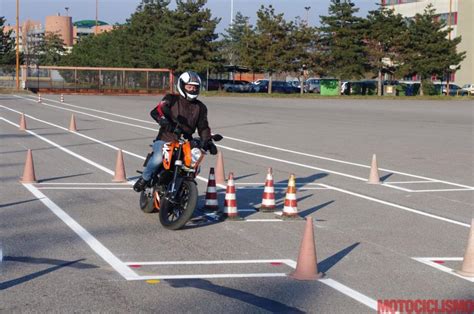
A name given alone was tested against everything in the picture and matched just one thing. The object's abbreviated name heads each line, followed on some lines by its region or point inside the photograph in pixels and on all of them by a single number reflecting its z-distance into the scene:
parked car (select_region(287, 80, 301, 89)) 91.22
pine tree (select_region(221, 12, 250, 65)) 139.62
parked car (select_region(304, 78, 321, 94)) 90.31
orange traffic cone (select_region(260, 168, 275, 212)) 11.48
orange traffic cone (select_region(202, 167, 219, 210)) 11.17
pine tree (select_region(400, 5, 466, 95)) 78.31
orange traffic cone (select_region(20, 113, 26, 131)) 27.73
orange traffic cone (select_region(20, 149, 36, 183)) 14.05
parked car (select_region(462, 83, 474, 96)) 81.14
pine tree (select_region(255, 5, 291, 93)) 79.56
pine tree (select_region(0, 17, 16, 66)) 99.14
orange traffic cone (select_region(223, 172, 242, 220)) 10.81
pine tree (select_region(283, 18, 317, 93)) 79.50
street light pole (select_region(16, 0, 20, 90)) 73.33
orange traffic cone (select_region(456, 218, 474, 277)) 7.89
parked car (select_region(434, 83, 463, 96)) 83.00
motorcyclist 10.48
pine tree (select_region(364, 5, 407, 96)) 78.50
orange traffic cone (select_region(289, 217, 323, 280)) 7.61
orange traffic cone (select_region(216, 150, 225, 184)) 14.56
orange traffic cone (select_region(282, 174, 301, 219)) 10.83
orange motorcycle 9.98
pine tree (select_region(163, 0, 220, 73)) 81.56
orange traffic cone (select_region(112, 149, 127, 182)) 14.39
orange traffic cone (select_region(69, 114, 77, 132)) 27.55
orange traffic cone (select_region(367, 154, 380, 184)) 15.11
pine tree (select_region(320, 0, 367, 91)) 79.88
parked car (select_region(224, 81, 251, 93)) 85.50
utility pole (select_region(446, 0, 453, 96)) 81.25
